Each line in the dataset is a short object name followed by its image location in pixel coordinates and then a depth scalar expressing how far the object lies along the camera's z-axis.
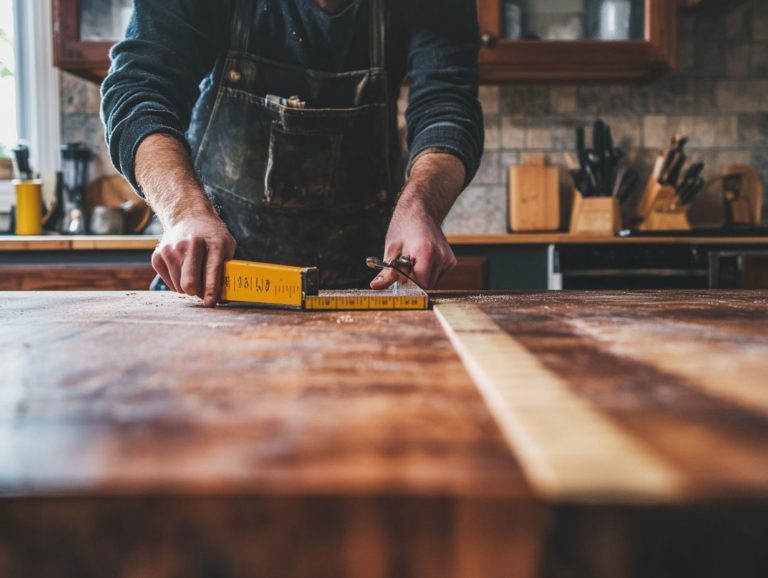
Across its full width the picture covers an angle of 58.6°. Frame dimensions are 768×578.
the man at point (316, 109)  1.38
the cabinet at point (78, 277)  2.26
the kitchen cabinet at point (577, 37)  2.57
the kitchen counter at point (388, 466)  0.24
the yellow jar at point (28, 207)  2.69
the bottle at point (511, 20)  2.64
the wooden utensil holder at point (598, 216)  2.67
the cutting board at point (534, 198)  2.85
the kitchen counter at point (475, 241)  2.26
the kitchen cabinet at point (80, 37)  2.52
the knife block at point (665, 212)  2.71
